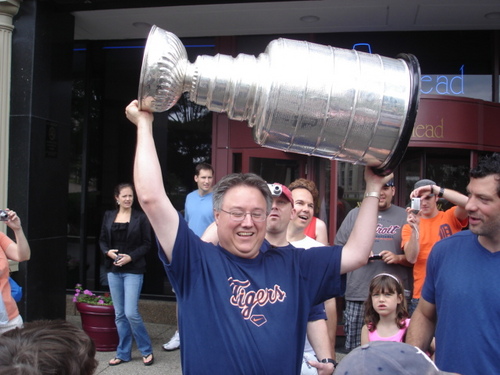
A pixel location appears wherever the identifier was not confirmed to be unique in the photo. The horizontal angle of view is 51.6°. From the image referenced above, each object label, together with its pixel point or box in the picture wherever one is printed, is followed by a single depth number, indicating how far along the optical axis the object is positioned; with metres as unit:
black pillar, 5.45
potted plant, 5.58
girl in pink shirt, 3.87
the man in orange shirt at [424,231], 4.38
